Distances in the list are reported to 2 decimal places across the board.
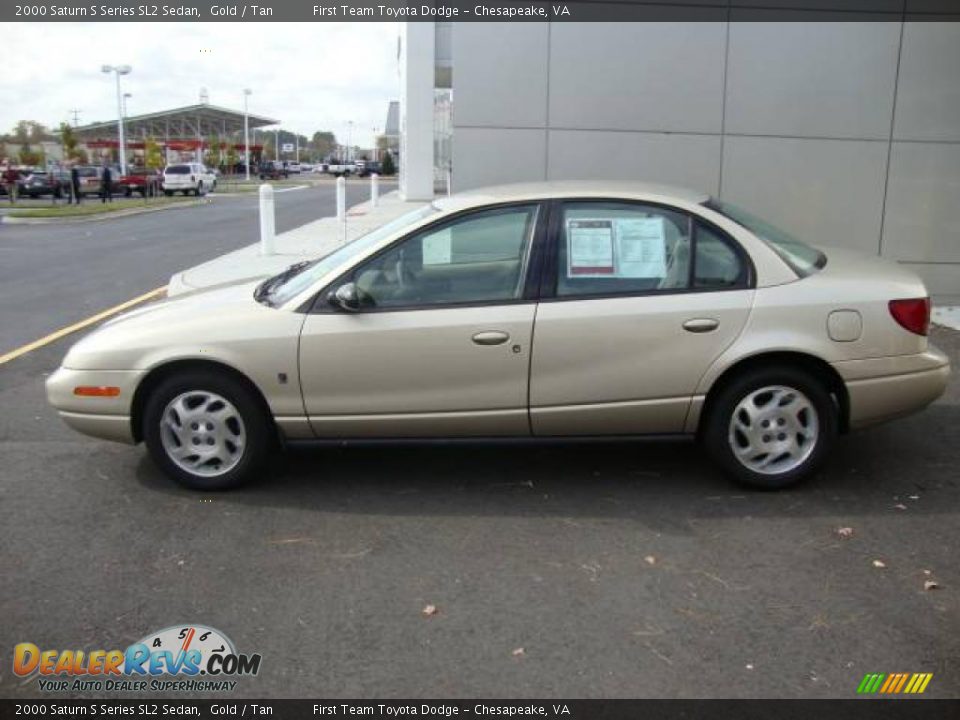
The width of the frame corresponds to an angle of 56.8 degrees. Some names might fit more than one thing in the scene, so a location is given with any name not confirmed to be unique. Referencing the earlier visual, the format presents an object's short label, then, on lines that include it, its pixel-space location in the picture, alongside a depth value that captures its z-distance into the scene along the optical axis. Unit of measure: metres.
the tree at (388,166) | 86.12
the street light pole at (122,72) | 50.12
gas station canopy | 87.38
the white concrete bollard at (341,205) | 19.60
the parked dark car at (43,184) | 39.16
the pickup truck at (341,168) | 89.01
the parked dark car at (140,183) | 42.28
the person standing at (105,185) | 35.59
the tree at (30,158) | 76.94
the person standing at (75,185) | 33.53
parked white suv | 42.34
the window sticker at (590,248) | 4.56
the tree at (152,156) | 63.78
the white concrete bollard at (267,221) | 14.63
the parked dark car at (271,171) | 76.50
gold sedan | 4.47
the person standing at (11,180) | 36.34
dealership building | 9.07
